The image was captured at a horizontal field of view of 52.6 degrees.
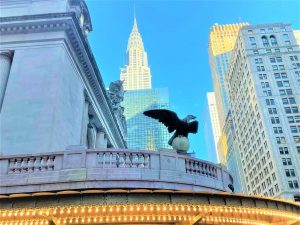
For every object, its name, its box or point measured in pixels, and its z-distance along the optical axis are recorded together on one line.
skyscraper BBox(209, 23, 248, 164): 172.84
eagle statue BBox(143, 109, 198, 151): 16.80
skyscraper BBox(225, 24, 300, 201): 75.31
